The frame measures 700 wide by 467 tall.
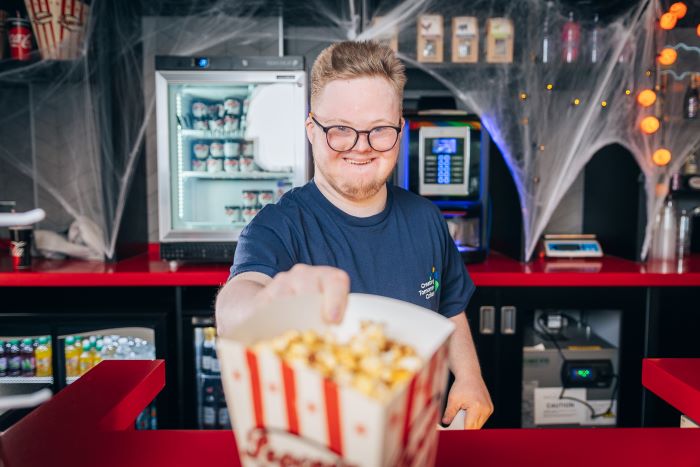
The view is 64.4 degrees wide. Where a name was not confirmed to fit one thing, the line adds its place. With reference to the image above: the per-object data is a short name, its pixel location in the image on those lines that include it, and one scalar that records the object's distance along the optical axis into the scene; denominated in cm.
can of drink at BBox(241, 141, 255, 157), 308
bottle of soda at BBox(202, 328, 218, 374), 262
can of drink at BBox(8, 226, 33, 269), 255
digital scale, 289
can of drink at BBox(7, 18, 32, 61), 270
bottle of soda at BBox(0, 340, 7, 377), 259
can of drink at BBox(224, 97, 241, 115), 304
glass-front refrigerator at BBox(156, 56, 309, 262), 273
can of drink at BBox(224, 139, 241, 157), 308
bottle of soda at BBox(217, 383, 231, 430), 270
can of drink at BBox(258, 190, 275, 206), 311
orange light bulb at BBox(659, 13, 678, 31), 255
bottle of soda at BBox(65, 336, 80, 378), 259
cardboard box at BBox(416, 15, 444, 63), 266
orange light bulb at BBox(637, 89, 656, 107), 261
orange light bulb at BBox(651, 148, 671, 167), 265
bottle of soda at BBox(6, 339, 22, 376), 258
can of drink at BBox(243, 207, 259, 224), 306
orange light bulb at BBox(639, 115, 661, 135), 262
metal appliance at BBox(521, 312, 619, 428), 263
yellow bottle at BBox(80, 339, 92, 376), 258
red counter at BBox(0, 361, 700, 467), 82
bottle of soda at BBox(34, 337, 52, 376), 255
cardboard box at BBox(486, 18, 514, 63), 264
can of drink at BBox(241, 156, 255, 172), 303
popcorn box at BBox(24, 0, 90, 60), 264
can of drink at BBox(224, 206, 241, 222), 309
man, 128
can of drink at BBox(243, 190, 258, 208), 309
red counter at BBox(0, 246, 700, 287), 243
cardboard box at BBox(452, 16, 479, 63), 267
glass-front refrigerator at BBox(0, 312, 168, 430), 248
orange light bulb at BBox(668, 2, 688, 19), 256
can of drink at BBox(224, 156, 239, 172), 305
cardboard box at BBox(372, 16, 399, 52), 264
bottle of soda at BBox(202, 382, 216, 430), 270
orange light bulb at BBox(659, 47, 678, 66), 259
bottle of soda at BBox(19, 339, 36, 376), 256
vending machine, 267
